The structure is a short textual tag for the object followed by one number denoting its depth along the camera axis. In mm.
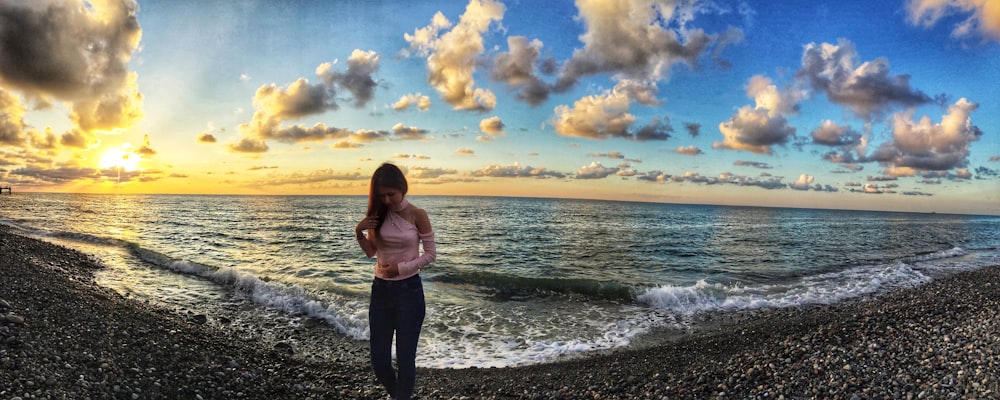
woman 4461
